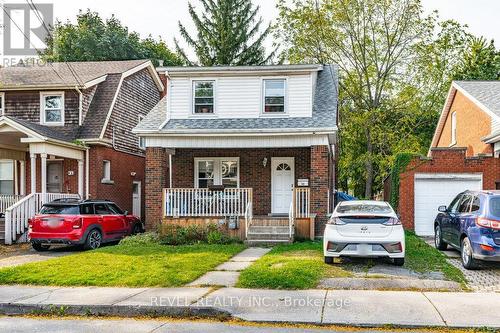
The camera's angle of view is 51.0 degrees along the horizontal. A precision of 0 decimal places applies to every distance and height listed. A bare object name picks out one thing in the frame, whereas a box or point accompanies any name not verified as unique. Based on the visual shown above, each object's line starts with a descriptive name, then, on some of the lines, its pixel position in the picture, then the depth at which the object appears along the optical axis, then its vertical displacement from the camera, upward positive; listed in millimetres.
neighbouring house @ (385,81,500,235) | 18453 -405
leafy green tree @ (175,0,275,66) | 41875 +10715
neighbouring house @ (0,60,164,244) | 20703 +1346
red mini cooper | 15438 -1730
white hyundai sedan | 11125 -1482
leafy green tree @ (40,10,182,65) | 41562 +9893
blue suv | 10766 -1320
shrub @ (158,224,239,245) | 16156 -2109
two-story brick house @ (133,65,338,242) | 17031 +685
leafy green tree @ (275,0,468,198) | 27125 +5806
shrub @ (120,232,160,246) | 15989 -2247
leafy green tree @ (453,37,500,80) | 38656 +7678
